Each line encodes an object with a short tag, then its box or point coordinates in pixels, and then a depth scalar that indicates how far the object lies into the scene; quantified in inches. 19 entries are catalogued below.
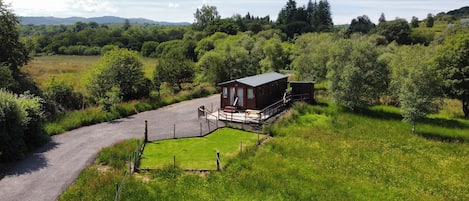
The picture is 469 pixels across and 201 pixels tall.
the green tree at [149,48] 4141.2
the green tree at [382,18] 6215.6
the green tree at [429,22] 4866.4
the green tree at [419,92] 1040.2
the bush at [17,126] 717.9
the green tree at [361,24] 4871.6
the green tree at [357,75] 1241.4
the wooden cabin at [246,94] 1220.5
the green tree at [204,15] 5098.4
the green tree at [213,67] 1739.7
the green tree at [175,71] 1528.1
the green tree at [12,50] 1069.1
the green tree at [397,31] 3656.5
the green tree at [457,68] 1217.4
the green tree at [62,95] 1157.5
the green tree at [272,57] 2028.8
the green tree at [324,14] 6338.6
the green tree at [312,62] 1663.4
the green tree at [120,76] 1247.5
